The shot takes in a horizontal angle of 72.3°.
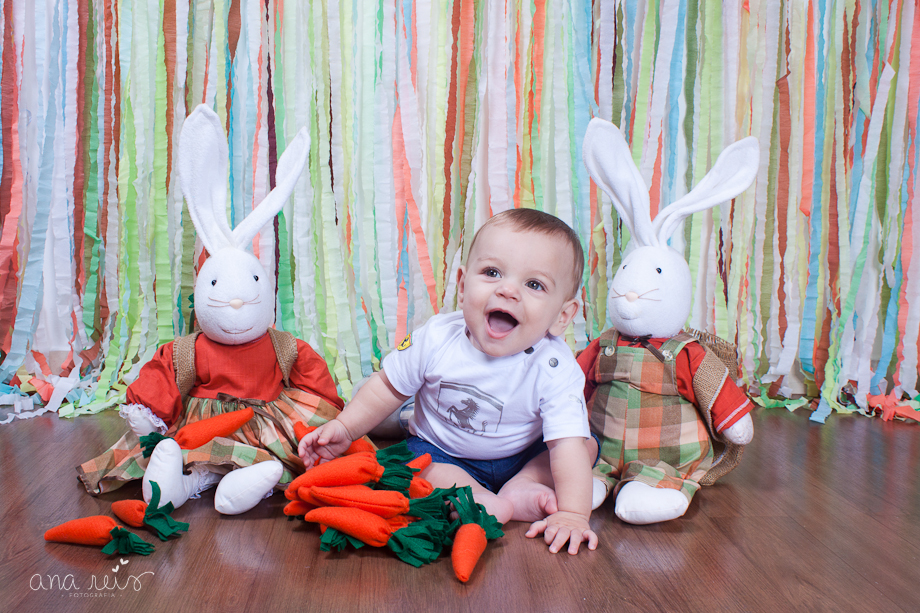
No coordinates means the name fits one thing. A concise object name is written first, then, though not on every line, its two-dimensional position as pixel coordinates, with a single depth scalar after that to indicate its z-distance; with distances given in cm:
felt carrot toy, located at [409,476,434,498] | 93
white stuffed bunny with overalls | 108
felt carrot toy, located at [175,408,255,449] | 98
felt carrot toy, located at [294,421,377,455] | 107
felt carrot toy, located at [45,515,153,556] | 78
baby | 95
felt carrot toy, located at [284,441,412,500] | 91
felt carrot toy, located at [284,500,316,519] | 89
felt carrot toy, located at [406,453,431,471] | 97
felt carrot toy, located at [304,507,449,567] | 80
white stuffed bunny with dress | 100
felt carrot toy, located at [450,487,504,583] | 76
